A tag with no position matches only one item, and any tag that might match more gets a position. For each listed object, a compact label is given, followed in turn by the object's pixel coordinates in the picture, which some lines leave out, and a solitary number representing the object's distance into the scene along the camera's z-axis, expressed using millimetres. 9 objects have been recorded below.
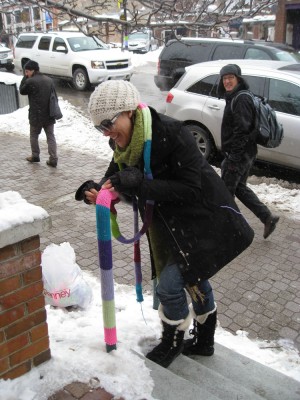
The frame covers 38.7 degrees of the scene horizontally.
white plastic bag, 3086
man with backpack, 4441
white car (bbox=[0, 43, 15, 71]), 20078
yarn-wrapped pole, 2184
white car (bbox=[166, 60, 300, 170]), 6215
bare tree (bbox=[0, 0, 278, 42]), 3357
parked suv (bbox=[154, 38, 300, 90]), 11047
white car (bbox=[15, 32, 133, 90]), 14656
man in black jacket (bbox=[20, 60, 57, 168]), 6844
